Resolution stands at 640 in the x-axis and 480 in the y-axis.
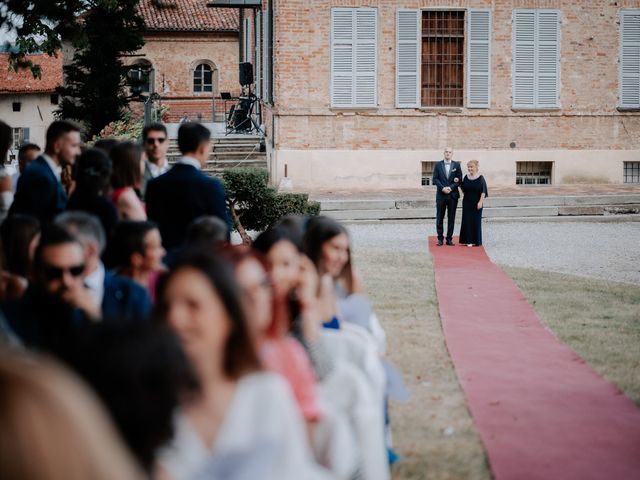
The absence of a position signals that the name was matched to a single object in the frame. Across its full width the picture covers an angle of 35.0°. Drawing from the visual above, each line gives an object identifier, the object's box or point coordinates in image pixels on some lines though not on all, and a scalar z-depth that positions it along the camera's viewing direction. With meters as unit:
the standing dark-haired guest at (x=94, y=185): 6.54
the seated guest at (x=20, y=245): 5.64
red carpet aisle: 6.20
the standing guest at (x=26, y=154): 9.38
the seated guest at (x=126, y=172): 7.10
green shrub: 15.98
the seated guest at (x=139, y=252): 5.49
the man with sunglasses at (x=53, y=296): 4.27
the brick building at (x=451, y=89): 24.83
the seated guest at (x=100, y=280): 4.99
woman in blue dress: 17.77
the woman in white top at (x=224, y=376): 2.75
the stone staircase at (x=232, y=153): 25.37
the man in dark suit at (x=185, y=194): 6.92
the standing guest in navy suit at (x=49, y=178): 7.03
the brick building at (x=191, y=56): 43.97
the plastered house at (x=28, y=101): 61.69
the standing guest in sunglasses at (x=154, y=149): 8.00
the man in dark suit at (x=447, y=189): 17.98
